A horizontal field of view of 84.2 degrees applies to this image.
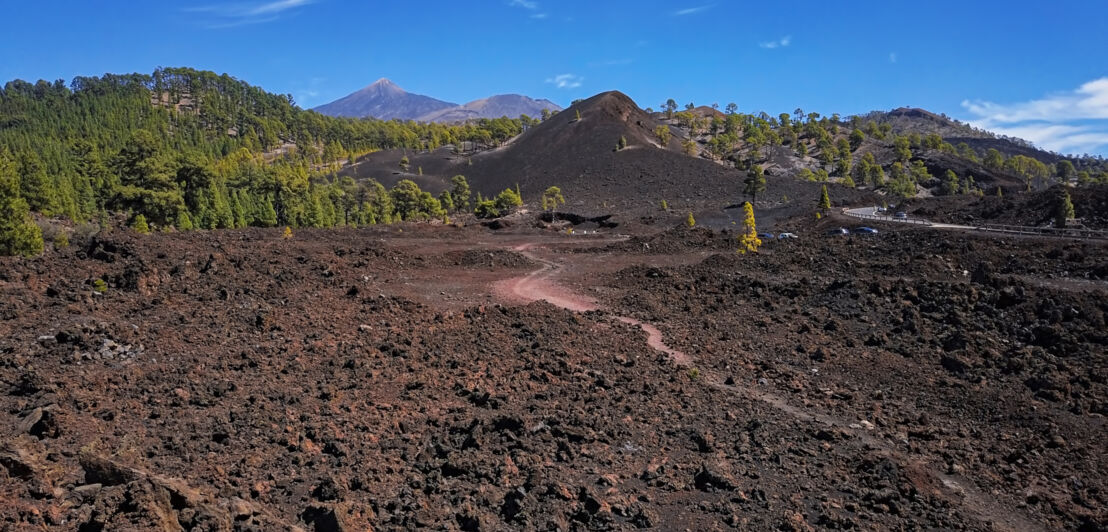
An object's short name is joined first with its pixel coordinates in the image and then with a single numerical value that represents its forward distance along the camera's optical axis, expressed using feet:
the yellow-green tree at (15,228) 100.73
